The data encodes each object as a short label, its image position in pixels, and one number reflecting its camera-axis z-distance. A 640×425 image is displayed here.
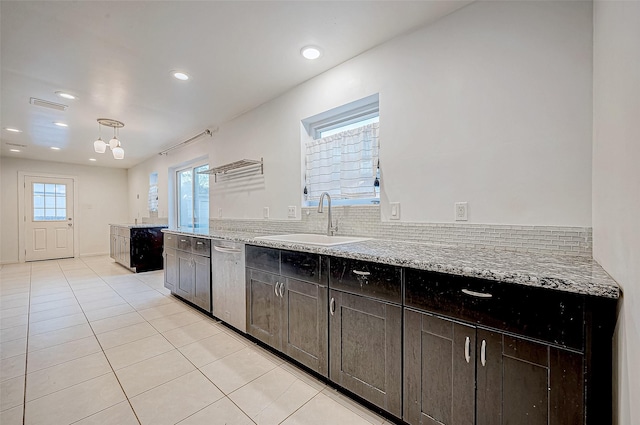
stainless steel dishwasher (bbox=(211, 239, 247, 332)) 2.27
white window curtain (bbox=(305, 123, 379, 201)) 2.21
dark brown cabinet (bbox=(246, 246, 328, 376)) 1.66
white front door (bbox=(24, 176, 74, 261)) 6.22
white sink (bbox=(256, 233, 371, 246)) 2.22
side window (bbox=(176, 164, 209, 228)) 4.90
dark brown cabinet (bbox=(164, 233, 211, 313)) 2.73
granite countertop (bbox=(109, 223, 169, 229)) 4.92
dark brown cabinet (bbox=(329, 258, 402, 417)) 1.30
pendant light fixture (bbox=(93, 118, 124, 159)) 3.56
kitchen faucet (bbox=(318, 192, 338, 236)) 2.36
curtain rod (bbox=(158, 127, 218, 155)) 4.11
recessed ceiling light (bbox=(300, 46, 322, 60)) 2.17
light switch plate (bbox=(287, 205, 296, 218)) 2.81
